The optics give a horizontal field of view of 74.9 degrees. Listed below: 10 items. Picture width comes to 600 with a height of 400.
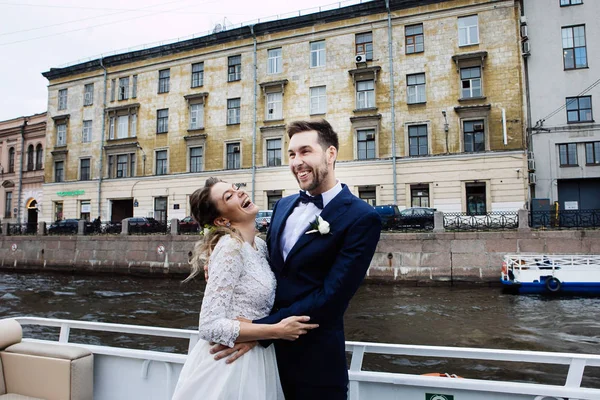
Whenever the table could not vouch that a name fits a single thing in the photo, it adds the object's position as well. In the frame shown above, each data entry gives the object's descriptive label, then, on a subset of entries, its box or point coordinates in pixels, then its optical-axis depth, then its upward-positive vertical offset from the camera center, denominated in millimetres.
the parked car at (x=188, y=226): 22094 +32
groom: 1739 -234
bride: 1723 -428
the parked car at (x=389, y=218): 18281 +336
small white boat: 13297 -1750
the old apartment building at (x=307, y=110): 22766 +7898
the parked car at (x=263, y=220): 19497 +315
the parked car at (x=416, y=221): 17984 +189
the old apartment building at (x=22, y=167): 34562 +5442
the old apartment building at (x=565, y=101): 22266 +7122
